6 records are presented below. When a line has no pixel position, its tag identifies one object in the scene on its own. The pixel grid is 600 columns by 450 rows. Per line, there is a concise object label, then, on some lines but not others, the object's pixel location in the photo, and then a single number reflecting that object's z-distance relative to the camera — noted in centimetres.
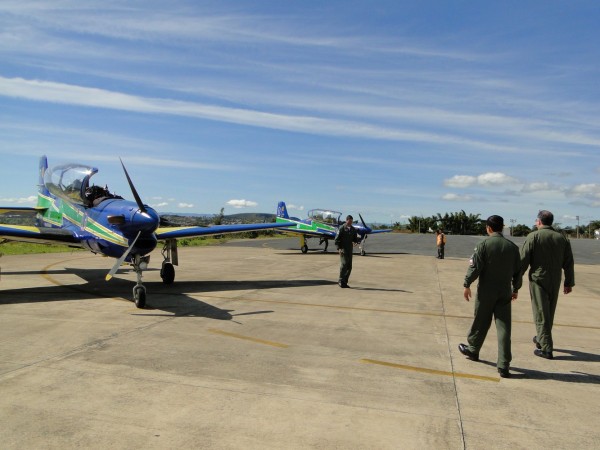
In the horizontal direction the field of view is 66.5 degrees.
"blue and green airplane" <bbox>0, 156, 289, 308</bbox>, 979
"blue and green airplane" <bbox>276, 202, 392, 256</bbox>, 2872
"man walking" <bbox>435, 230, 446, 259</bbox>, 2503
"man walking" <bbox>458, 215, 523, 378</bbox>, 575
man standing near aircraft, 1290
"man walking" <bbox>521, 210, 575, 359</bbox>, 638
